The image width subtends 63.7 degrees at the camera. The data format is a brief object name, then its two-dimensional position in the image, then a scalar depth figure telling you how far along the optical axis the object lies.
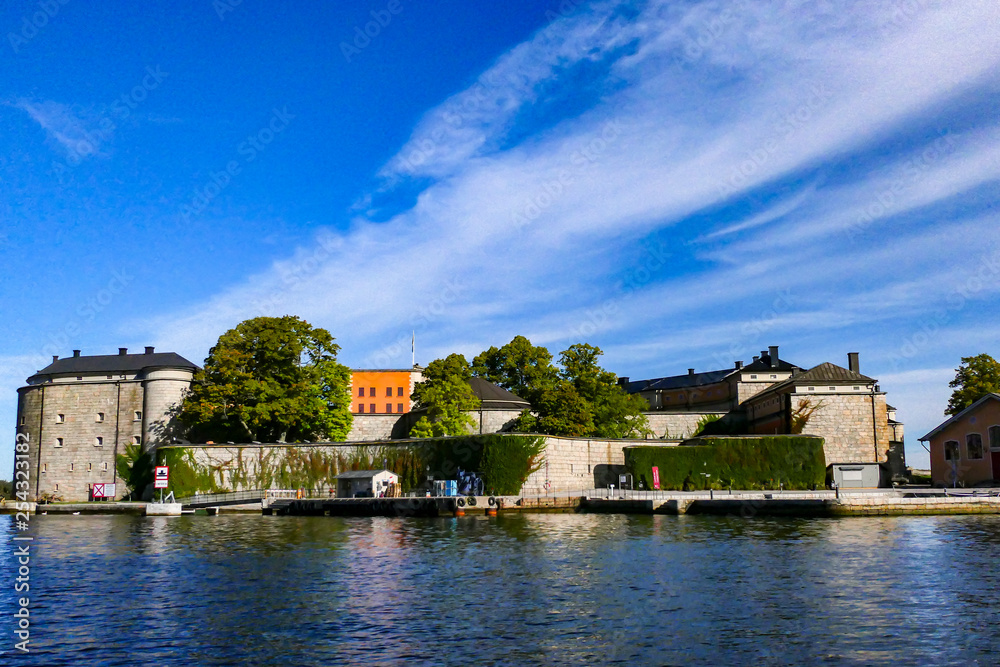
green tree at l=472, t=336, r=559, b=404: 82.25
